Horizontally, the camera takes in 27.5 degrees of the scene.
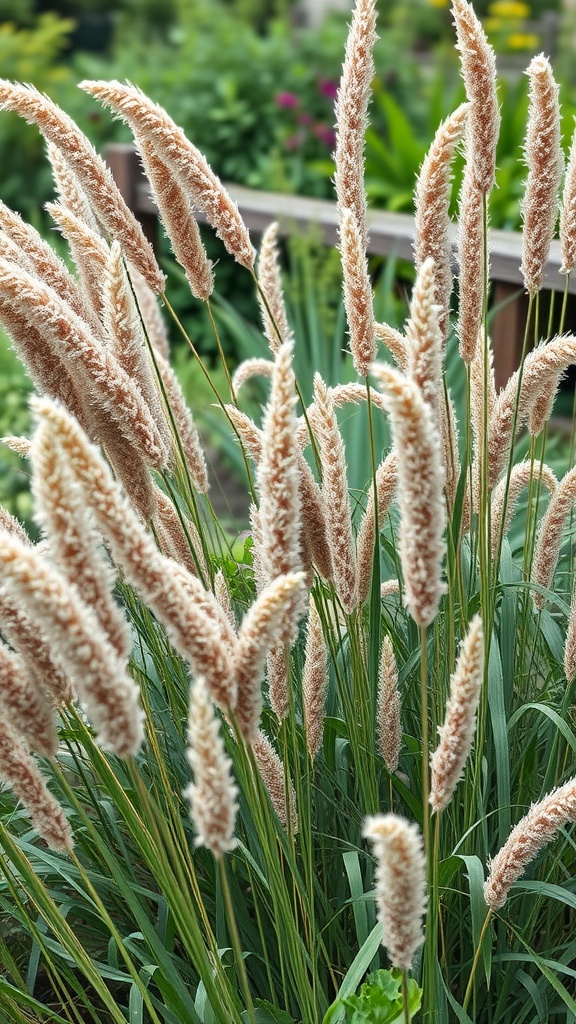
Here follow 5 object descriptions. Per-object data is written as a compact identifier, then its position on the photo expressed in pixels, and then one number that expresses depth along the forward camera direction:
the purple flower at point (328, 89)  8.23
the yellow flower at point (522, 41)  10.67
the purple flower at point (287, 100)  8.02
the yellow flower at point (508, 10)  11.18
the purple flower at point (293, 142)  8.00
